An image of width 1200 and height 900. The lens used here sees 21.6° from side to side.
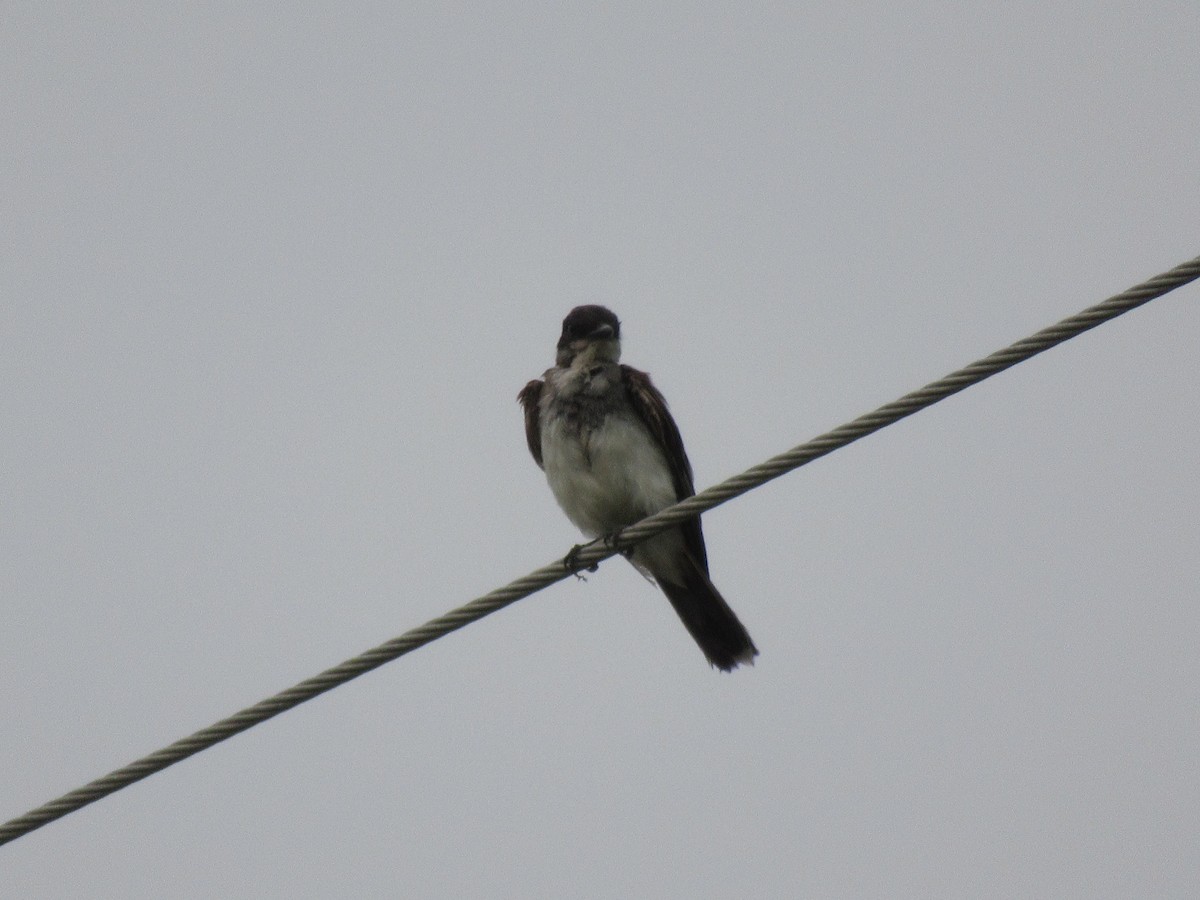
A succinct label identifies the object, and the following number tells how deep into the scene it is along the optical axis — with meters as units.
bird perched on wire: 14.98
